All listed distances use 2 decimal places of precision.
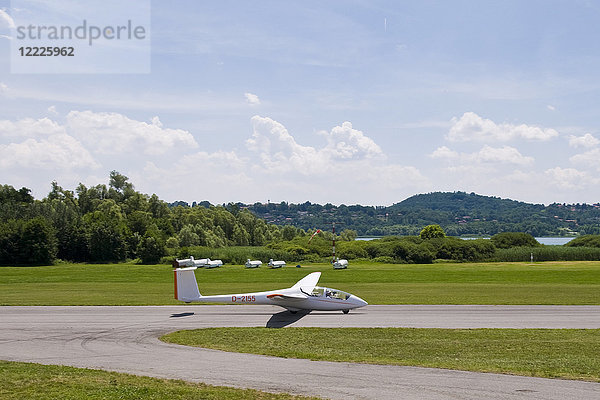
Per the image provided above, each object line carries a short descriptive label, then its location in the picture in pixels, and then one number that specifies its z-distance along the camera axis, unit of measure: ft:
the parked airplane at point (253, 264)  279.49
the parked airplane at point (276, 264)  279.90
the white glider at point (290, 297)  108.68
